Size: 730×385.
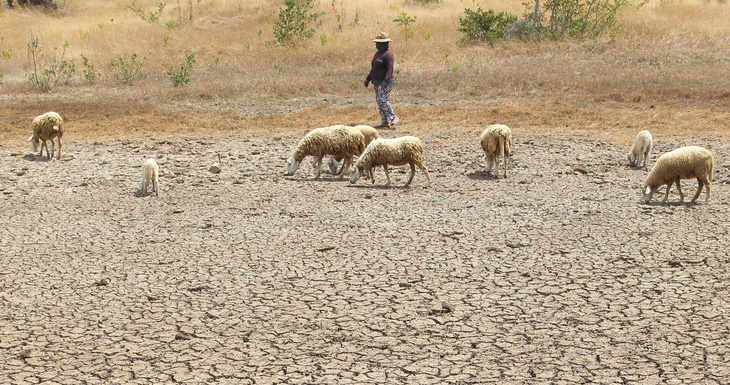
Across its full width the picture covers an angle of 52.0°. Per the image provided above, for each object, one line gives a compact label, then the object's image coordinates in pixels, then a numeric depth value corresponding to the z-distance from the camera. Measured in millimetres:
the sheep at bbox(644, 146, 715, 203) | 9055
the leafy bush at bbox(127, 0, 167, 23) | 29891
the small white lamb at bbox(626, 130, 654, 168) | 11523
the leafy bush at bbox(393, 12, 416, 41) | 26156
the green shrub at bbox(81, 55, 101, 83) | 21547
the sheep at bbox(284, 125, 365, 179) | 11391
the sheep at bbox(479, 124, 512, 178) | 11047
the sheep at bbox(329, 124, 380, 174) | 11820
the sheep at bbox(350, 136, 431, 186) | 10547
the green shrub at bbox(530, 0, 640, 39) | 24406
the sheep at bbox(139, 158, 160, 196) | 10344
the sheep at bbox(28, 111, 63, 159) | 12703
